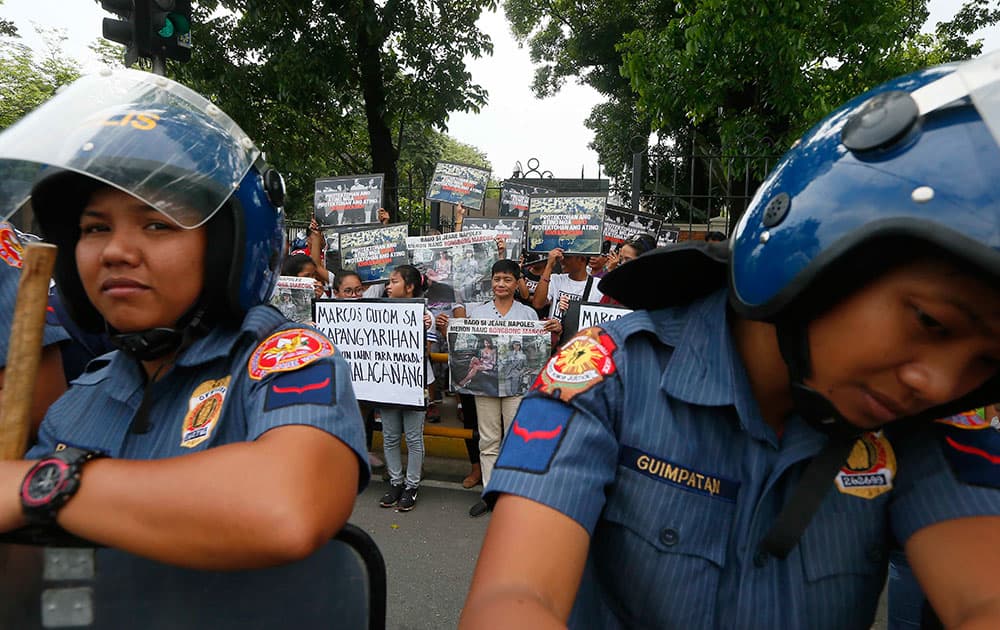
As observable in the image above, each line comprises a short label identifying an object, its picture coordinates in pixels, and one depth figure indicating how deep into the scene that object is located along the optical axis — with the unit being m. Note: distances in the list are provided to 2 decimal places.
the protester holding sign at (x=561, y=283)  6.06
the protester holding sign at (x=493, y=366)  4.88
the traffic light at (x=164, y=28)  5.11
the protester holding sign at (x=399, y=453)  4.84
